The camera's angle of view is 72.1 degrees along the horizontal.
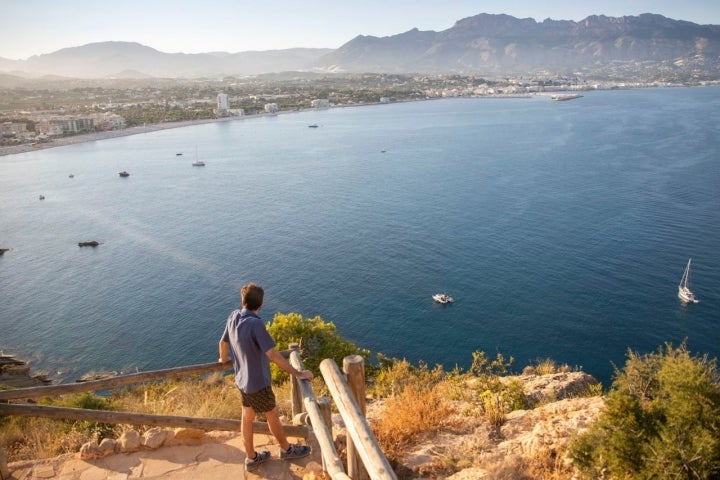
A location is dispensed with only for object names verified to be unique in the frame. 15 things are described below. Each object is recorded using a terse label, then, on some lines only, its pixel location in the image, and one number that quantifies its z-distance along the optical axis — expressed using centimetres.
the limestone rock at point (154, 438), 579
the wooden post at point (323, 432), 371
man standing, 469
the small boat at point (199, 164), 8375
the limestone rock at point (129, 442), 577
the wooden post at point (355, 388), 419
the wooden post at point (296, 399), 579
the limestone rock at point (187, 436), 591
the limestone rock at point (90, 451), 568
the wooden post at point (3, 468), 518
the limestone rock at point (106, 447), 573
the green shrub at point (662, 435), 451
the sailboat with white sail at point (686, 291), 3297
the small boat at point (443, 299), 3428
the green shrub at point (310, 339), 1798
